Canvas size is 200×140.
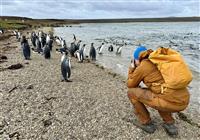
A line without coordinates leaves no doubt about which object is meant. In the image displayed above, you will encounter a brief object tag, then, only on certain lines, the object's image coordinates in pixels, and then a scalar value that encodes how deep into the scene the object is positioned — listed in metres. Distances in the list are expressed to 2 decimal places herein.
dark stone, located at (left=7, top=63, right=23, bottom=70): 6.51
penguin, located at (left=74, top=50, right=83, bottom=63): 8.68
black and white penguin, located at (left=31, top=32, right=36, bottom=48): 11.65
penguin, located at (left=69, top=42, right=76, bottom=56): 10.07
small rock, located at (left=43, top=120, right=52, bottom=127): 3.35
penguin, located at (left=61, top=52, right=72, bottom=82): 5.61
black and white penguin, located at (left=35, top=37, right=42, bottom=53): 9.65
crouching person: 2.86
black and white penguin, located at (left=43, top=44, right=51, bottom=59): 8.53
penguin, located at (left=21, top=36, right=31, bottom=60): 8.09
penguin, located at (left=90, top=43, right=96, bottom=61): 9.77
